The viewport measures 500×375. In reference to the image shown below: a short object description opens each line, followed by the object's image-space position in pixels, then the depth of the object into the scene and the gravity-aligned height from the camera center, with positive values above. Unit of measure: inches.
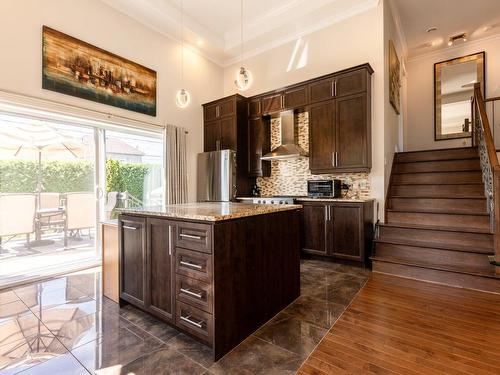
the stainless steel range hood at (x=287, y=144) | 177.3 +31.5
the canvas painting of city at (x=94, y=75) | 129.3 +65.6
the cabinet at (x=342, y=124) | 147.9 +38.2
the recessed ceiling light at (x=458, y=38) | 214.2 +125.5
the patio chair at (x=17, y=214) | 123.0 -11.4
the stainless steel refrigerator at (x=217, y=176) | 188.2 +9.4
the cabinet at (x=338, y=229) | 139.2 -23.2
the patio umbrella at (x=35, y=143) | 124.4 +25.1
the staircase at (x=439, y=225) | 117.8 -21.0
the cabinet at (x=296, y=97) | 169.5 +61.4
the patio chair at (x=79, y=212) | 146.9 -12.6
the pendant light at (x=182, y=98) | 127.8 +45.2
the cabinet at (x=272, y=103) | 182.2 +61.9
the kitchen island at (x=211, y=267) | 66.7 -23.3
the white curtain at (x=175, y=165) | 181.2 +17.8
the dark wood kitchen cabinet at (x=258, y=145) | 196.2 +33.6
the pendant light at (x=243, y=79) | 114.0 +48.5
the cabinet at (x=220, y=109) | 195.6 +63.5
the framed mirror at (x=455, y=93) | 222.4 +84.2
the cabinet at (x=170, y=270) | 67.6 -24.4
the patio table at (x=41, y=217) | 135.6 -14.2
